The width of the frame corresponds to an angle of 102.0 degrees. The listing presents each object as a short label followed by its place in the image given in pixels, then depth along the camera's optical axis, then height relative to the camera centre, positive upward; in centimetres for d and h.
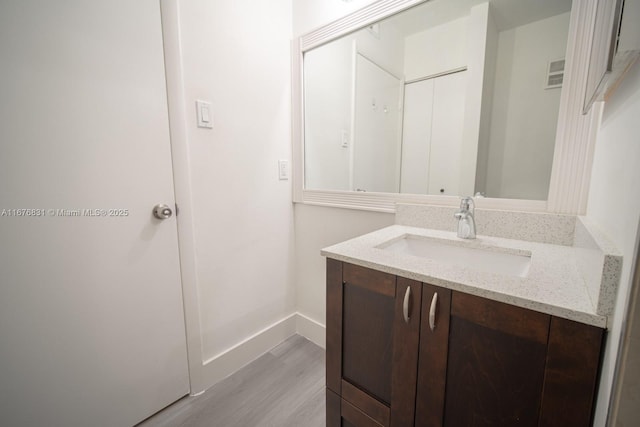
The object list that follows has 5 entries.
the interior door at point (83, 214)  83 -14
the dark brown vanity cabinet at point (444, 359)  53 -45
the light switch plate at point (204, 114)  121 +29
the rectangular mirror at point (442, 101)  97 +37
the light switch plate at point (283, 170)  165 +4
